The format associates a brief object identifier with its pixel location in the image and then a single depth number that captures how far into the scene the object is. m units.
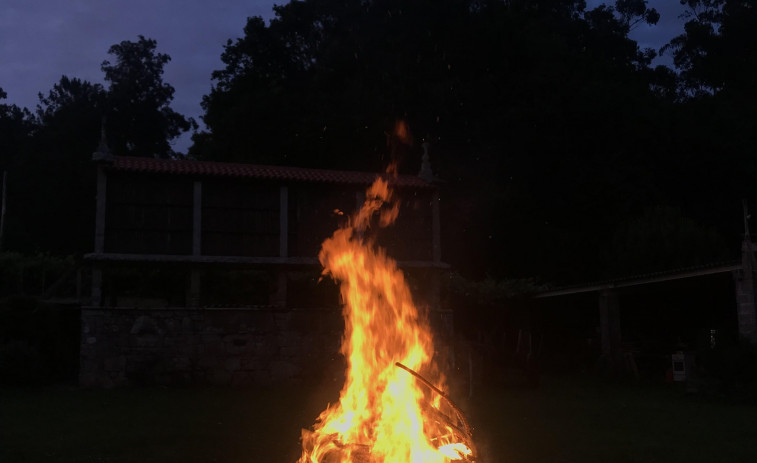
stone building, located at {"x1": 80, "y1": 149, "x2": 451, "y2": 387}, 17.73
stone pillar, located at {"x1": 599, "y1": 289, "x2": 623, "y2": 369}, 20.36
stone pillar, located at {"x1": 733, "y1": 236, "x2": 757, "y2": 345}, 15.10
